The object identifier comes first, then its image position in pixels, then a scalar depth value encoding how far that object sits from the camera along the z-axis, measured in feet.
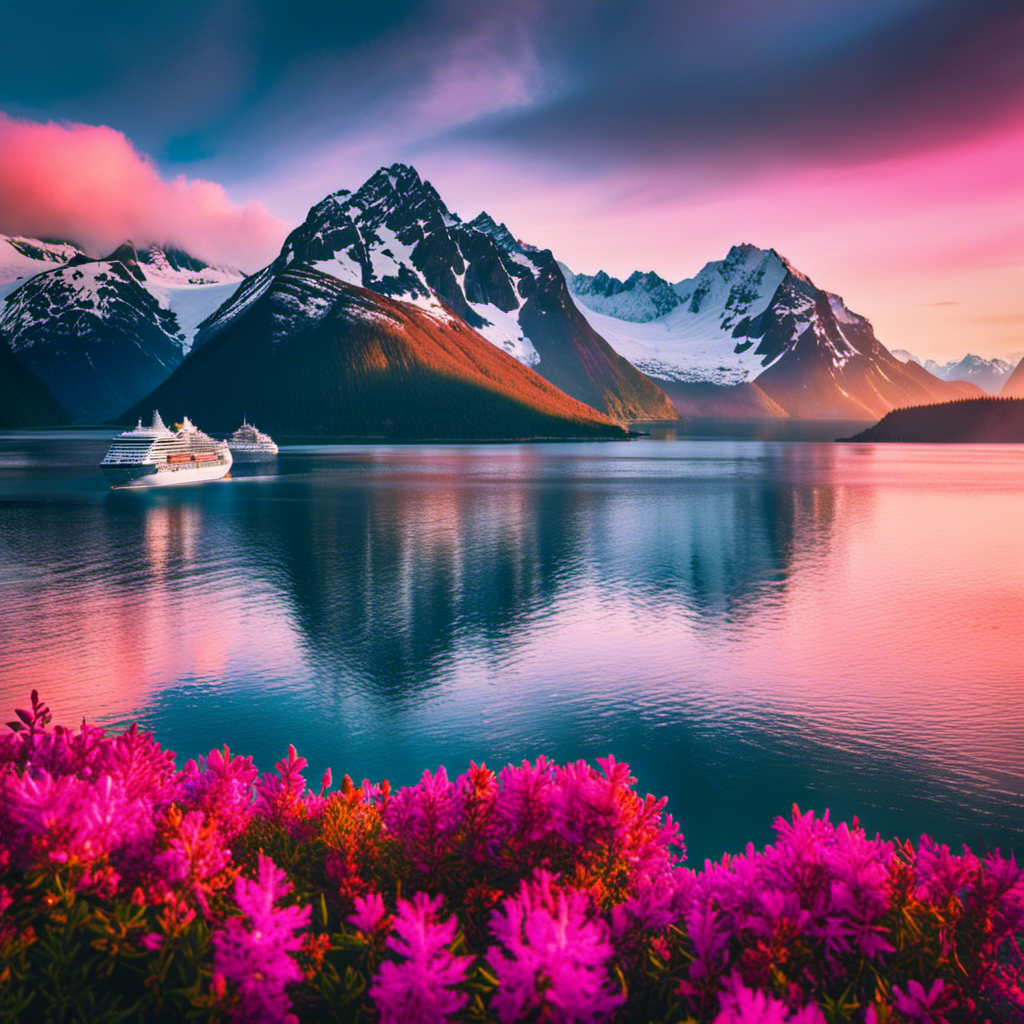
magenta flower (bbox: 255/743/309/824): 24.02
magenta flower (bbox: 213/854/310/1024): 14.80
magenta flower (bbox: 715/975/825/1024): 13.33
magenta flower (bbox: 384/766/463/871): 20.70
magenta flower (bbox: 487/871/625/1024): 14.08
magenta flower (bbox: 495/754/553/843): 20.42
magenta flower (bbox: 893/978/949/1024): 15.34
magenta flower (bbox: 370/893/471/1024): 14.16
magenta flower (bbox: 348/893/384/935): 16.96
